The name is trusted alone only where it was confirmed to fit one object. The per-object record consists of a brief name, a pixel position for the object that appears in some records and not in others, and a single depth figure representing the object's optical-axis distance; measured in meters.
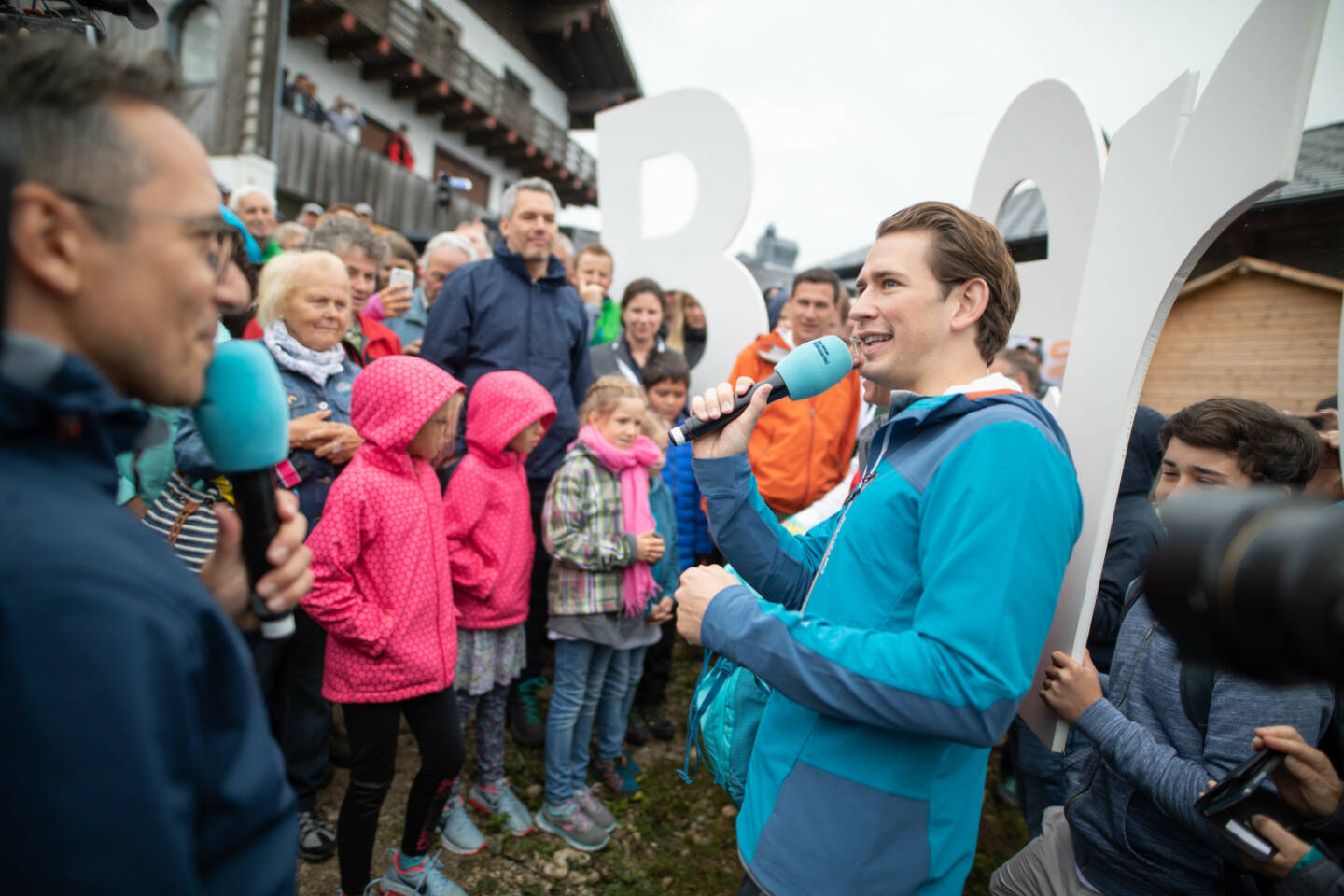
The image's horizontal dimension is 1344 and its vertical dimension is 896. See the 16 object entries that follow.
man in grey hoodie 1.64
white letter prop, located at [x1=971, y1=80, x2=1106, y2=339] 2.92
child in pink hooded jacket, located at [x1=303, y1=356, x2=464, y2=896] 2.34
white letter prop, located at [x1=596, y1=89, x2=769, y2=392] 4.66
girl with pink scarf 3.16
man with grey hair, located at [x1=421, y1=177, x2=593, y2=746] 3.76
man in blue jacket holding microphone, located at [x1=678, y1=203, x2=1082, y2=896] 1.22
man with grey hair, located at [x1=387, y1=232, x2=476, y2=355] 4.86
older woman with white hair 2.76
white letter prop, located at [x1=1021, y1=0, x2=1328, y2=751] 1.54
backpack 1.73
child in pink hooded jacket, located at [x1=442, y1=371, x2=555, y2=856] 3.01
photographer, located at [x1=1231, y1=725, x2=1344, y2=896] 1.44
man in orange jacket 3.98
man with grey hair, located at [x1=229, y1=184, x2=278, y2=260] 5.05
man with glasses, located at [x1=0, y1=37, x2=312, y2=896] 0.67
